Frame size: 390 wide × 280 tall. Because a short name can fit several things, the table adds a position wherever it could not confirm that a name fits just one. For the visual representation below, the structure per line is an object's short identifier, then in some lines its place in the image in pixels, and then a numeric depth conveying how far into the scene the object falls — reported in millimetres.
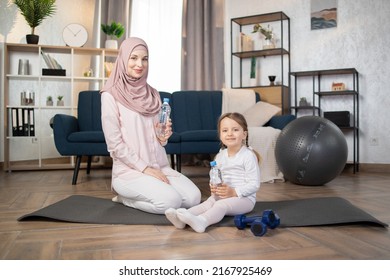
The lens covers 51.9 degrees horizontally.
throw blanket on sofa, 3508
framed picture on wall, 4672
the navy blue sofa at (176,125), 3404
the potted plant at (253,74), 4951
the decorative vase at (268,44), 4785
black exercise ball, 3000
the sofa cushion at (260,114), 3865
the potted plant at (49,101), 4703
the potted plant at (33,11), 4398
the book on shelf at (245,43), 4992
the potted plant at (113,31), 4859
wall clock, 4766
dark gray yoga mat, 1780
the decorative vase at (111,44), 4859
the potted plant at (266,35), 4812
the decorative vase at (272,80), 4767
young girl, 1823
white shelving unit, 4480
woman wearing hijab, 1985
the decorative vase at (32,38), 4551
